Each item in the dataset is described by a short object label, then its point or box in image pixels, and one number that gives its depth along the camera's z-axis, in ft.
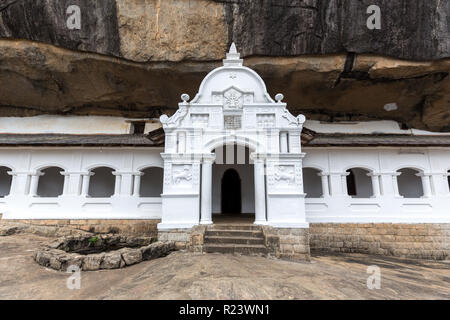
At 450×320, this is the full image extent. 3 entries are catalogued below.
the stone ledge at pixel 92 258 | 15.69
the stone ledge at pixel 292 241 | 20.66
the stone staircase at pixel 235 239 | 19.12
